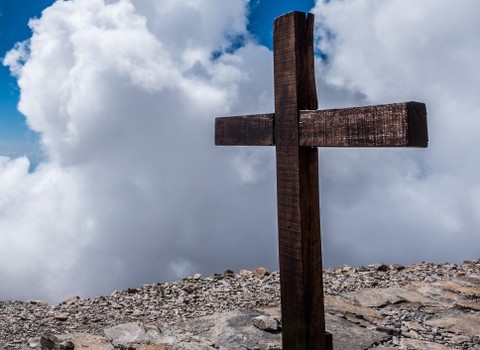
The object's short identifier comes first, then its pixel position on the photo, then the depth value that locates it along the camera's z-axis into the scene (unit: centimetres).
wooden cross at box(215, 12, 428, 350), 359
